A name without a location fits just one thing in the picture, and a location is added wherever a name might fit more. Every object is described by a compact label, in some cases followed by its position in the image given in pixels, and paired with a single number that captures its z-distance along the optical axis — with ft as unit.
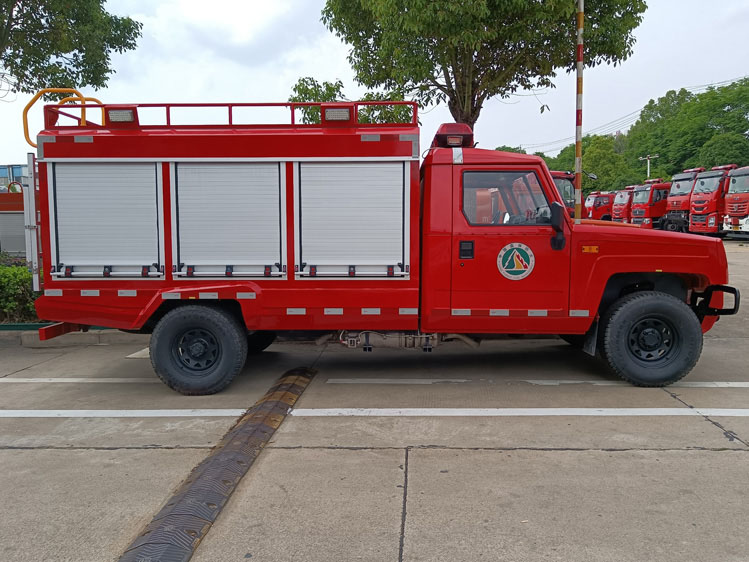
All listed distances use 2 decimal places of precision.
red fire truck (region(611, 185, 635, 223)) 111.65
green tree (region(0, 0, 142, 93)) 33.14
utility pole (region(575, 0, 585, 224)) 25.75
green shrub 28.27
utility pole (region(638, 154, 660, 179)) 193.30
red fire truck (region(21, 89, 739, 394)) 18.44
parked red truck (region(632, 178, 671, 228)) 104.06
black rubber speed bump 9.91
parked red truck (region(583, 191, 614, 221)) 127.03
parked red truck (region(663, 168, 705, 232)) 94.32
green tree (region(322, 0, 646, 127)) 25.46
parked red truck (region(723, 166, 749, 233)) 79.92
